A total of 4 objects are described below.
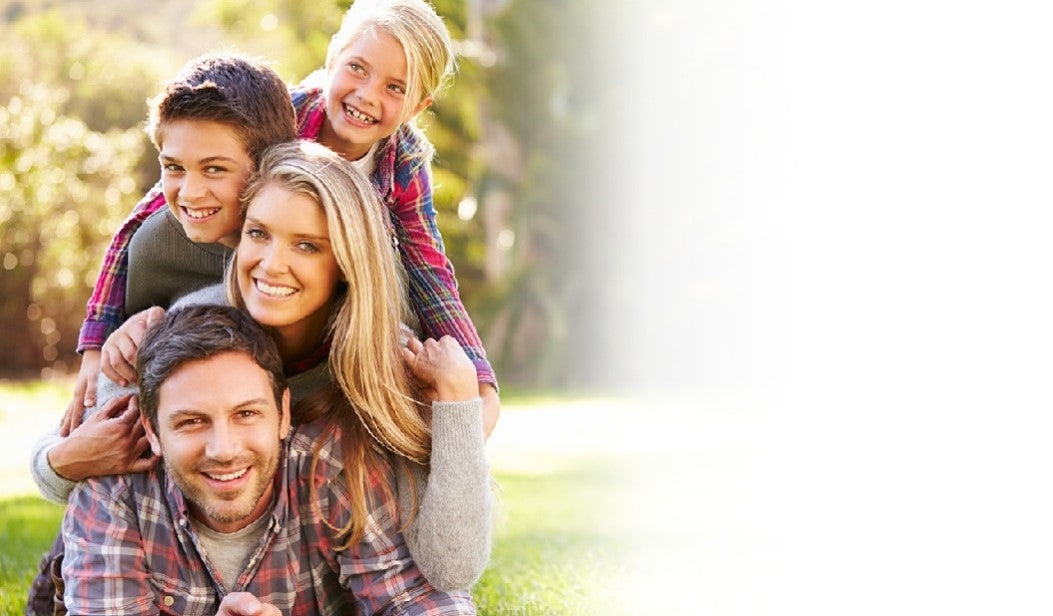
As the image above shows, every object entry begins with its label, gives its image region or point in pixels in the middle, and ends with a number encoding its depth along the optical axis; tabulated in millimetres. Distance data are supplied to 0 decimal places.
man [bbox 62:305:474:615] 3072
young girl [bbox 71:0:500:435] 3756
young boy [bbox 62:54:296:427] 3395
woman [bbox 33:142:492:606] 3213
